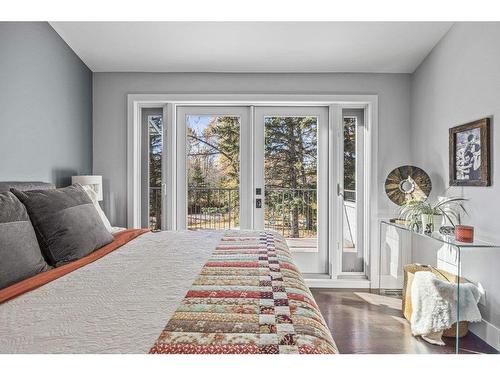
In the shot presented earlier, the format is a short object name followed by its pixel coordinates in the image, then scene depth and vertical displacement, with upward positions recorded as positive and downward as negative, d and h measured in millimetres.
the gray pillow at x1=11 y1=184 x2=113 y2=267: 1580 -203
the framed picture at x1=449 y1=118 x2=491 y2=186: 2303 +259
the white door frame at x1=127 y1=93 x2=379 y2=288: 3393 +577
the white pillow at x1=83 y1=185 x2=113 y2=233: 2416 -98
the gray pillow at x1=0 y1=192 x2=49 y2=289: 1259 -253
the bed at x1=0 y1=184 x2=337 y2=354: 791 -380
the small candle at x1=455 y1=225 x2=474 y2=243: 2240 -332
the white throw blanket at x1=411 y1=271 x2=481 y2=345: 2283 -882
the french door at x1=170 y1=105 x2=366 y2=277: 3570 +119
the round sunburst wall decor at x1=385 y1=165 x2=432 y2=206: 3043 +27
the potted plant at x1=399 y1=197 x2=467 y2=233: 2650 -220
